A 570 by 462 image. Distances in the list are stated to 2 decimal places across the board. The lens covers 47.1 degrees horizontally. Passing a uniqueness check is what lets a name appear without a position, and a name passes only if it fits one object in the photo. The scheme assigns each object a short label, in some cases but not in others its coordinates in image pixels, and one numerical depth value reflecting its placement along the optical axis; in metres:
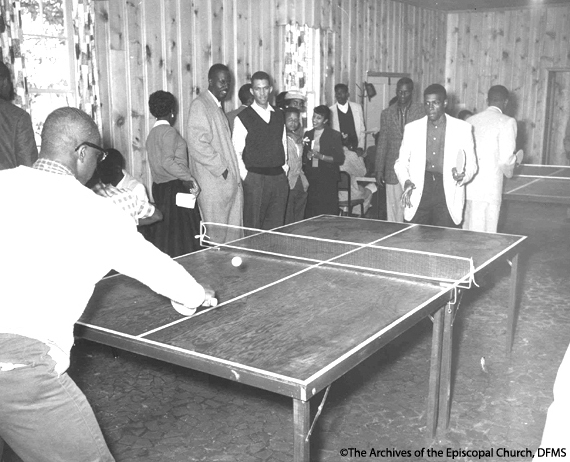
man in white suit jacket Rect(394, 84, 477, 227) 5.12
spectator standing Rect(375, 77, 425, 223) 7.14
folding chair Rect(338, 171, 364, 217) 7.29
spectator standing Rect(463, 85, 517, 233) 5.80
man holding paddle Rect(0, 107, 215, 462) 1.89
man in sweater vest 5.76
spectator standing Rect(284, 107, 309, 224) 6.50
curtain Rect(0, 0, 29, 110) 4.93
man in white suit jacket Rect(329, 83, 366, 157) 8.68
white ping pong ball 3.35
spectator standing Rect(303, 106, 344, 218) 6.93
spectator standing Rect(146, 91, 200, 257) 5.34
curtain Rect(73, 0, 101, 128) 5.52
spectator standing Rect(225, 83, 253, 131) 6.73
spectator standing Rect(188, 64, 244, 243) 5.52
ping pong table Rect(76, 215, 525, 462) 2.16
